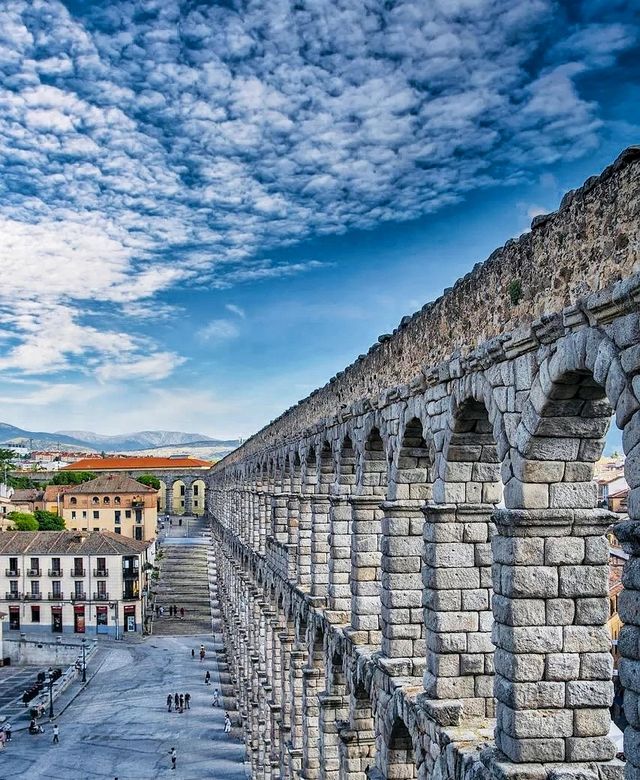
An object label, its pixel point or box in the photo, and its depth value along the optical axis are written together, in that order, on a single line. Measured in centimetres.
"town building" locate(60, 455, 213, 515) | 15350
